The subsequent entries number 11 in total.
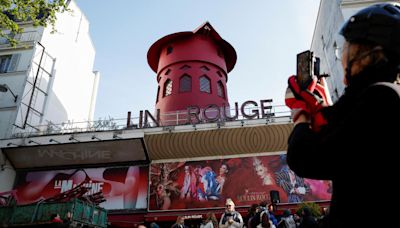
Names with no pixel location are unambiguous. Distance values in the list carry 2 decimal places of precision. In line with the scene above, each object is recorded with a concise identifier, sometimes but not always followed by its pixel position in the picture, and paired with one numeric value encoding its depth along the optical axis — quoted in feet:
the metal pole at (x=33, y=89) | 64.86
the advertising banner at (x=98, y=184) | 55.67
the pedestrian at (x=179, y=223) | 27.90
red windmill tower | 69.21
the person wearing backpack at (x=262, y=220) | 22.08
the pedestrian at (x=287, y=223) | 24.98
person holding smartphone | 3.58
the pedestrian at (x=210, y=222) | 28.22
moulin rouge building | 53.11
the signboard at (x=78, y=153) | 57.29
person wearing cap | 24.84
